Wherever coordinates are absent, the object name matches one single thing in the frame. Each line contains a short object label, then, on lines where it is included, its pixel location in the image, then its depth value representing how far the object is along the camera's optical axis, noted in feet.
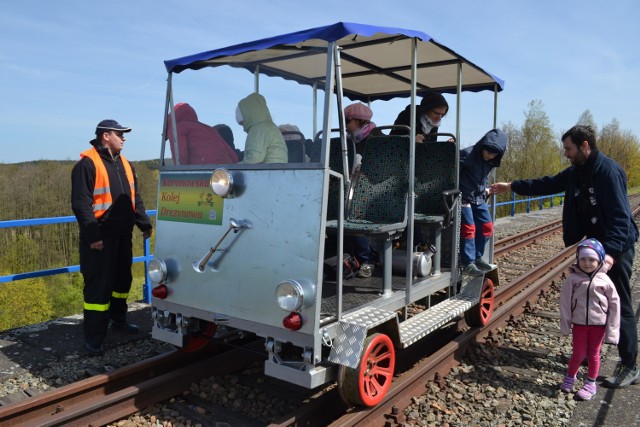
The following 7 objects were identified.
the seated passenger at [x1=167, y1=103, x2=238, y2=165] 12.57
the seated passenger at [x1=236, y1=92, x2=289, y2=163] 11.59
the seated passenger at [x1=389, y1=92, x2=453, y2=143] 18.20
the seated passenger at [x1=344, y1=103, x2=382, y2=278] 15.98
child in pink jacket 12.66
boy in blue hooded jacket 16.53
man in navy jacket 12.94
